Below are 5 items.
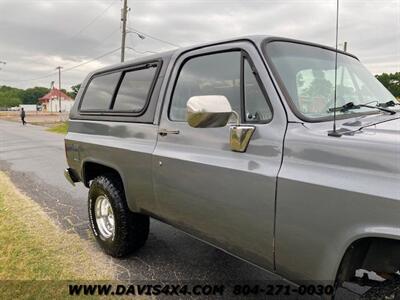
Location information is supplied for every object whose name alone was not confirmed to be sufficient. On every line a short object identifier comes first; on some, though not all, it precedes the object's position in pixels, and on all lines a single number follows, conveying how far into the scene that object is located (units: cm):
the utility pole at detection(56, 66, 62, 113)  7828
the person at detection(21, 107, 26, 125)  3550
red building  9519
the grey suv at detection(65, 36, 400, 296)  196
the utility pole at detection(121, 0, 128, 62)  2586
